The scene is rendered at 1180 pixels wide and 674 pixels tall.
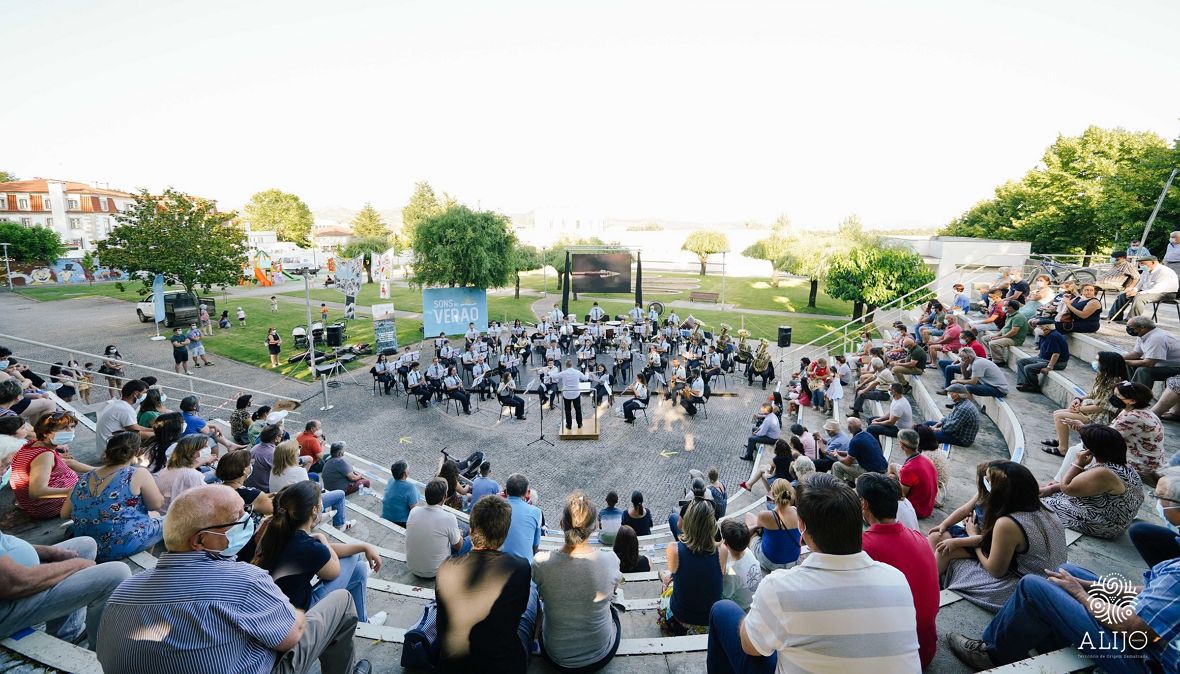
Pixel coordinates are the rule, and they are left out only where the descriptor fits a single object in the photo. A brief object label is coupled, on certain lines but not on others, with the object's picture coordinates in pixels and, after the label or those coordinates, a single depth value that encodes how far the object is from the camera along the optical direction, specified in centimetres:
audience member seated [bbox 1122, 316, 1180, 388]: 679
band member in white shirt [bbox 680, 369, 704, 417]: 1405
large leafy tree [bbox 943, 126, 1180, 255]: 2277
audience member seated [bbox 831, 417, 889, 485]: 650
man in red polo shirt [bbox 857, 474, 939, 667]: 303
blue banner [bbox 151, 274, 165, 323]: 2239
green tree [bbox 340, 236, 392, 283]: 4969
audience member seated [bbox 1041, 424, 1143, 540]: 417
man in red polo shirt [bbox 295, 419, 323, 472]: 820
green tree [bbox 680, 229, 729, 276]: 5534
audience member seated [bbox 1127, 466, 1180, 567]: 332
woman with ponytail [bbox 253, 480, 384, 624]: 314
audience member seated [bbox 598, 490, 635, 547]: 653
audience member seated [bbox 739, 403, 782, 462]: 1077
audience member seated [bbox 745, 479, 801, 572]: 512
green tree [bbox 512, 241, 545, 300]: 3861
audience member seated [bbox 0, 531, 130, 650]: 297
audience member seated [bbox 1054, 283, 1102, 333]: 941
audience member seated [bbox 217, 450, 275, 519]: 446
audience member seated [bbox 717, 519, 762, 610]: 423
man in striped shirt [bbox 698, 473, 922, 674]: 209
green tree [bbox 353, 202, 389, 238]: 7325
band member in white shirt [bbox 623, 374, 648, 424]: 1370
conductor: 1259
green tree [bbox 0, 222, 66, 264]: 4859
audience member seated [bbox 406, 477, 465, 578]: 496
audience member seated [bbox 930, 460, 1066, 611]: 338
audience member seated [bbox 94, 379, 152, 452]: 703
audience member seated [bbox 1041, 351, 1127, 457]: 609
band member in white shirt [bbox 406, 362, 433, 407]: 1488
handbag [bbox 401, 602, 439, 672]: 315
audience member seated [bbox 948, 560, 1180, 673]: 254
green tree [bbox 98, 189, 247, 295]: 2567
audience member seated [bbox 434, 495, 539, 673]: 285
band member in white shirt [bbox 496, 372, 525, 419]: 1389
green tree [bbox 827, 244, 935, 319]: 2939
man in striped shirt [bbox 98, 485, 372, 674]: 227
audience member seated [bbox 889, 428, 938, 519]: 559
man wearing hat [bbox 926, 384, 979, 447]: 743
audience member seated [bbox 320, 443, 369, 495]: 730
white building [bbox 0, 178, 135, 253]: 6384
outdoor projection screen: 2683
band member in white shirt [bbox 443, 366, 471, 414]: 1446
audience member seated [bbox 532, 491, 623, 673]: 325
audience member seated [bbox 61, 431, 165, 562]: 418
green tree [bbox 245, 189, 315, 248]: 8488
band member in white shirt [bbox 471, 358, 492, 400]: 1549
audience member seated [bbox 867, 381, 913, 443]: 828
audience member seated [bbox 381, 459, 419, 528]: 689
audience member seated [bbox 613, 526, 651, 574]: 521
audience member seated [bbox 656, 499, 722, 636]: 388
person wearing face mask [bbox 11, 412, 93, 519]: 475
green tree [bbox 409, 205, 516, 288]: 2488
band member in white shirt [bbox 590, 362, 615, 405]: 1460
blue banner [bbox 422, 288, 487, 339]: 2370
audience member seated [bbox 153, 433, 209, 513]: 479
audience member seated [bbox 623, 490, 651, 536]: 634
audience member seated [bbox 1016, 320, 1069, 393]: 884
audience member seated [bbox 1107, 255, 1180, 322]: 930
